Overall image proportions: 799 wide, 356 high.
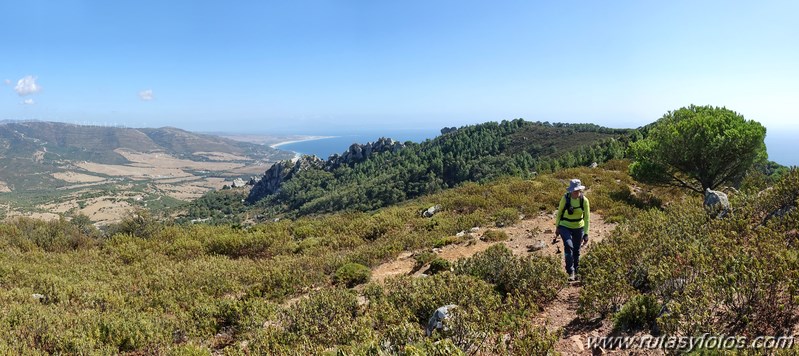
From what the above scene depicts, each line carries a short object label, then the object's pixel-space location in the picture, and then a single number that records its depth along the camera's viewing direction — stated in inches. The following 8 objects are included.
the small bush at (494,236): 569.0
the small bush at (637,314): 214.2
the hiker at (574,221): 350.3
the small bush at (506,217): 657.6
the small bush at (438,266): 429.1
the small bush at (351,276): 425.1
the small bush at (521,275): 289.4
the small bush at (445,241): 561.3
